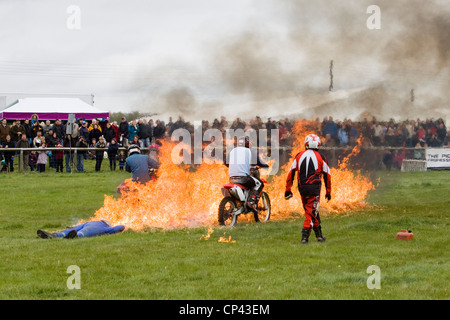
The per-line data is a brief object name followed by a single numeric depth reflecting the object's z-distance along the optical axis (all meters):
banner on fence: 32.19
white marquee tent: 35.75
